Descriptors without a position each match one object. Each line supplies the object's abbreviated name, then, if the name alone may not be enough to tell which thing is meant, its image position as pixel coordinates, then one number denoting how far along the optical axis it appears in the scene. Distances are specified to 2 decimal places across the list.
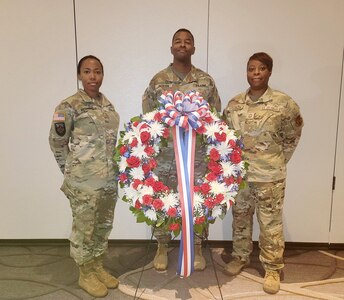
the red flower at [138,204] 2.16
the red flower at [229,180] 2.20
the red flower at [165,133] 2.18
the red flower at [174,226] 2.14
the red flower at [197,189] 2.18
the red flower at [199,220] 2.15
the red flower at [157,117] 2.17
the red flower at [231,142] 2.21
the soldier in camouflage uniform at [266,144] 2.44
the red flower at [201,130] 2.15
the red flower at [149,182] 2.16
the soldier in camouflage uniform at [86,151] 2.33
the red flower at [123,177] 2.23
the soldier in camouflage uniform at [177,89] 2.56
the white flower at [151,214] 2.14
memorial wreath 2.13
